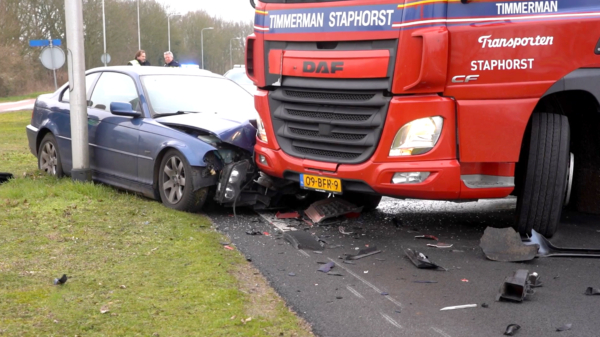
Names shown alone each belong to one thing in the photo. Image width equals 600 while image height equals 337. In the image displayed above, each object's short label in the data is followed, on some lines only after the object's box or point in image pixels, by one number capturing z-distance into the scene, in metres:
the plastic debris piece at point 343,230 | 6.74
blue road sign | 23.01
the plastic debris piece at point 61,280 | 4.94
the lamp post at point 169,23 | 69.12
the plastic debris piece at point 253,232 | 6.73
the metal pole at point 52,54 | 18.39
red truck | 5.59
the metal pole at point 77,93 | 8.74
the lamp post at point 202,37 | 80.72
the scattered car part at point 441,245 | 6.23
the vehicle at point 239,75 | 20.63
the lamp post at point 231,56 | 82.21
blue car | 7.41
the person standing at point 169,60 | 16.84
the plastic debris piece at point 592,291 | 4.84
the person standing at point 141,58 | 16.19
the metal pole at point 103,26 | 50.94
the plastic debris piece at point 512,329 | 4.02
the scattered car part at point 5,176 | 9.64
